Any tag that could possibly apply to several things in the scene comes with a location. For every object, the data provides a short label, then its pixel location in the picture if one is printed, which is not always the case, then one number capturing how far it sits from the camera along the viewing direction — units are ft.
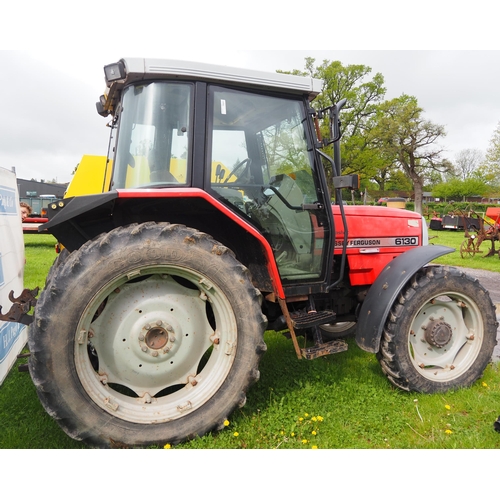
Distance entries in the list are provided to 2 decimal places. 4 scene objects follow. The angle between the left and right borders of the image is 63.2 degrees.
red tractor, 7.70
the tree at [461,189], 196.95
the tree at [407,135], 120.47
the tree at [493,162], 116.98
